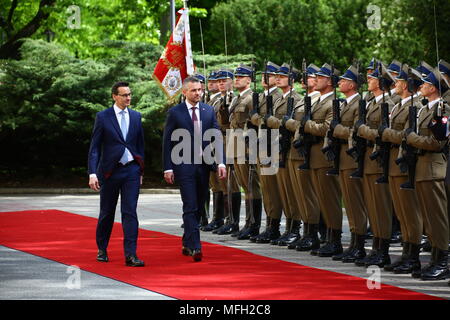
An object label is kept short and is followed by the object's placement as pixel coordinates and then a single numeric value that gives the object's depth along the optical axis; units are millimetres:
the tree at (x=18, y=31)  28630
